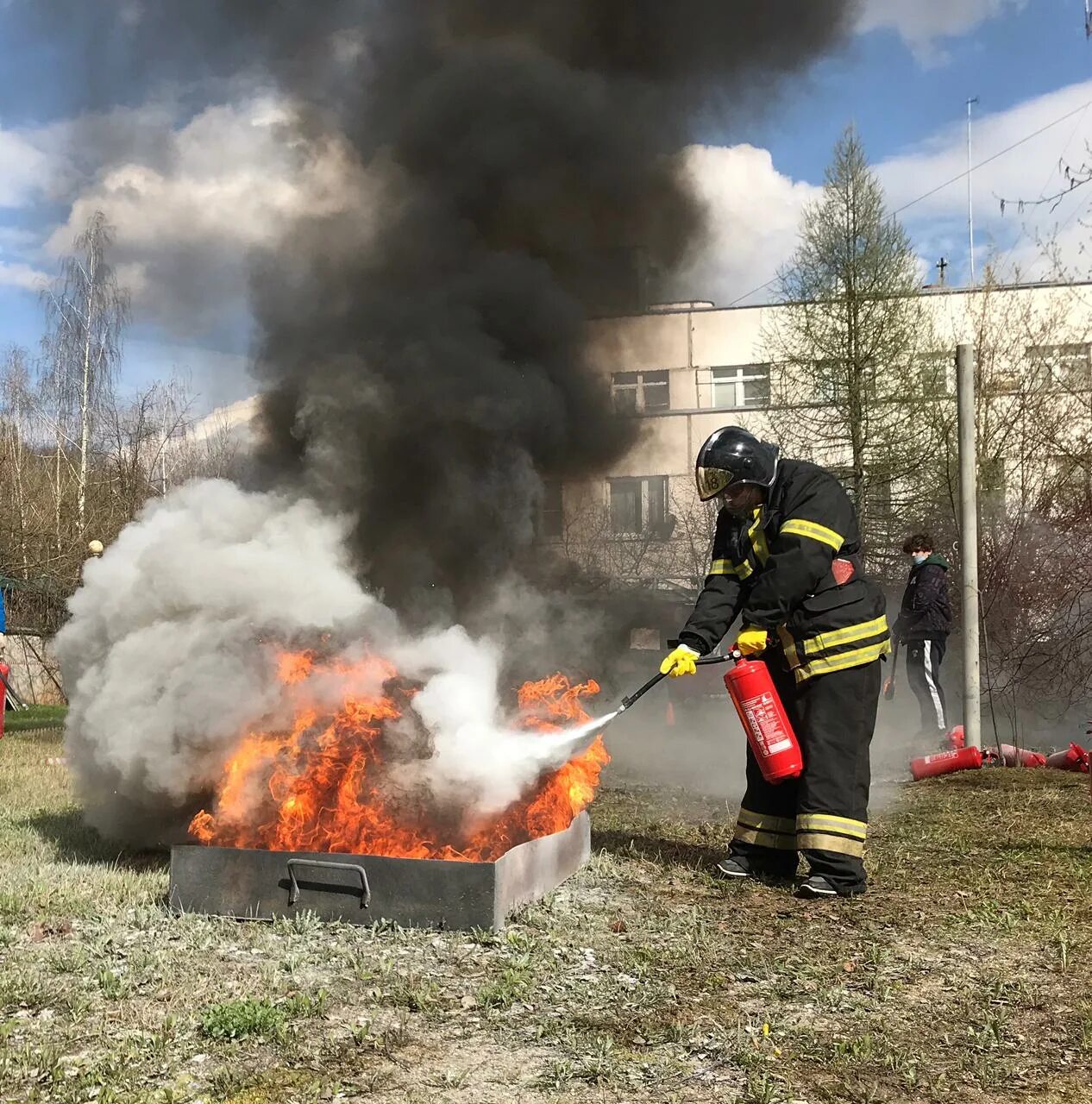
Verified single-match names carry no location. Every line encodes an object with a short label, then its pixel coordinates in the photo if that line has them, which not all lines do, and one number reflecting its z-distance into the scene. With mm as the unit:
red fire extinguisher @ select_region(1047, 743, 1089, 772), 8453
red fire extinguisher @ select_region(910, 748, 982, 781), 8406
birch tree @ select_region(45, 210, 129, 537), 27188
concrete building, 8906
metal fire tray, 4211
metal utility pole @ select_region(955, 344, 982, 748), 8344
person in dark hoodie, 10227
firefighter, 4863
